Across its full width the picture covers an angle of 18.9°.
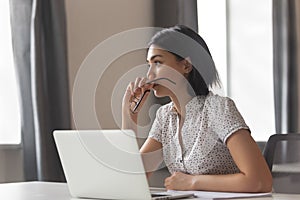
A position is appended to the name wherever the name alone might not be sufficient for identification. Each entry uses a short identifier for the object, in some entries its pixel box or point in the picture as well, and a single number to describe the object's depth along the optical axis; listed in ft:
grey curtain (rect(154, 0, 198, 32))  18.27
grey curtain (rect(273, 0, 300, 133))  16.83
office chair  10.24
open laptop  7.09
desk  8.22
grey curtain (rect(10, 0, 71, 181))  14.10
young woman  9.73
